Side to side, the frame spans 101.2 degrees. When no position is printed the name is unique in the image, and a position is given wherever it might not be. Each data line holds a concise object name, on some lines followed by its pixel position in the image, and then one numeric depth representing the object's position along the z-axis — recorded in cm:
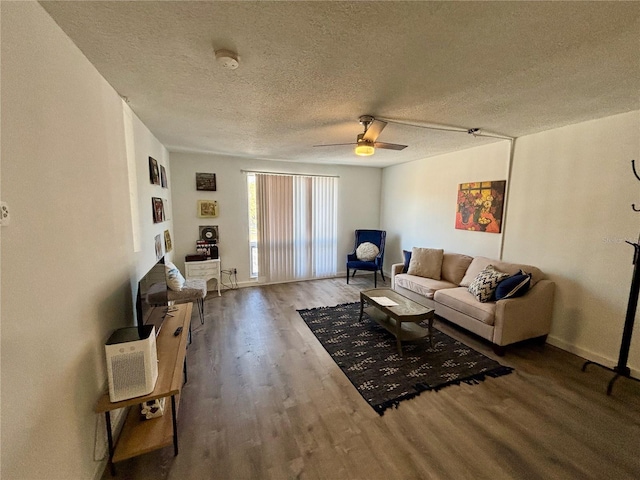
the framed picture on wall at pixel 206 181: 443
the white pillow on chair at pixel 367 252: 508
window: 480
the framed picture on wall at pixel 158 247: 310
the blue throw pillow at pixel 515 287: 273
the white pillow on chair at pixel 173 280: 301
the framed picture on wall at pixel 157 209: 296
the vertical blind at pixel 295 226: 487
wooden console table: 145
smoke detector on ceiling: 143
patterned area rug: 223
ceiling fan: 236
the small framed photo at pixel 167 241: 359
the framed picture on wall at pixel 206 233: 453
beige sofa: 267
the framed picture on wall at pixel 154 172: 292
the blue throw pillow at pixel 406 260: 427
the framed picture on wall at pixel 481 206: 348
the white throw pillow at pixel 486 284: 292
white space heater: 143
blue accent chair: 496
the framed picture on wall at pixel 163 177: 344
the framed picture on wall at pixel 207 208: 449
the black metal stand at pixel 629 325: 217
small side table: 422
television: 178
